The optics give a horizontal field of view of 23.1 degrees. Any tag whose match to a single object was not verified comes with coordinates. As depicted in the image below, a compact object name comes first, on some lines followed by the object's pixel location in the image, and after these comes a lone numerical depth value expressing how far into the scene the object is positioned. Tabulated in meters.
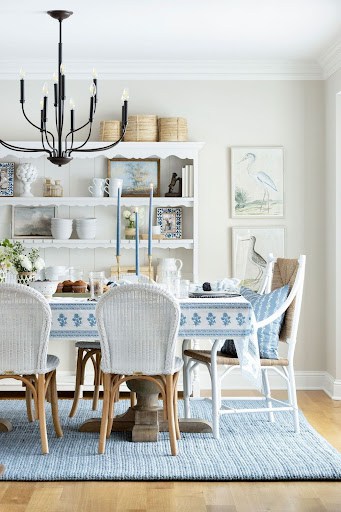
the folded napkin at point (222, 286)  5.19
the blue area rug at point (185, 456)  4.11
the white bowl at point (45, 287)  4.72
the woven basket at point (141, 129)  6.47
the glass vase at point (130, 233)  6.53
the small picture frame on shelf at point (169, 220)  6.62
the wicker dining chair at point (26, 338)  4.34
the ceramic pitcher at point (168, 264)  6.50
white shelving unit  6.52
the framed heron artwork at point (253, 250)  6.66
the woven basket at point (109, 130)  6.47
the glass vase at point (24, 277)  4.89
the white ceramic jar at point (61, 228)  6.45
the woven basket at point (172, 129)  6.45
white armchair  4.81
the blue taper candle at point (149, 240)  4.74
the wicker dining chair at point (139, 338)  4.30
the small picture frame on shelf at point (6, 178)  6.58
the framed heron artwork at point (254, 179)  6.66
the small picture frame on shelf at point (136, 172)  6.62
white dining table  4.50
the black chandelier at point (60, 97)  4.72
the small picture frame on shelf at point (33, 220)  6.61
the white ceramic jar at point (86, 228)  6.50
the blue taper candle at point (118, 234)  4.64
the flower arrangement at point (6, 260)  4.80
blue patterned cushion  5.03
